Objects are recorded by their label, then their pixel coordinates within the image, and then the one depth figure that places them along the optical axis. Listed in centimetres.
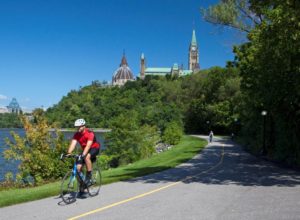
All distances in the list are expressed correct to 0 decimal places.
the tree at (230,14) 3047
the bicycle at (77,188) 1052
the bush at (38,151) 1962
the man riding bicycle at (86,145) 1094
